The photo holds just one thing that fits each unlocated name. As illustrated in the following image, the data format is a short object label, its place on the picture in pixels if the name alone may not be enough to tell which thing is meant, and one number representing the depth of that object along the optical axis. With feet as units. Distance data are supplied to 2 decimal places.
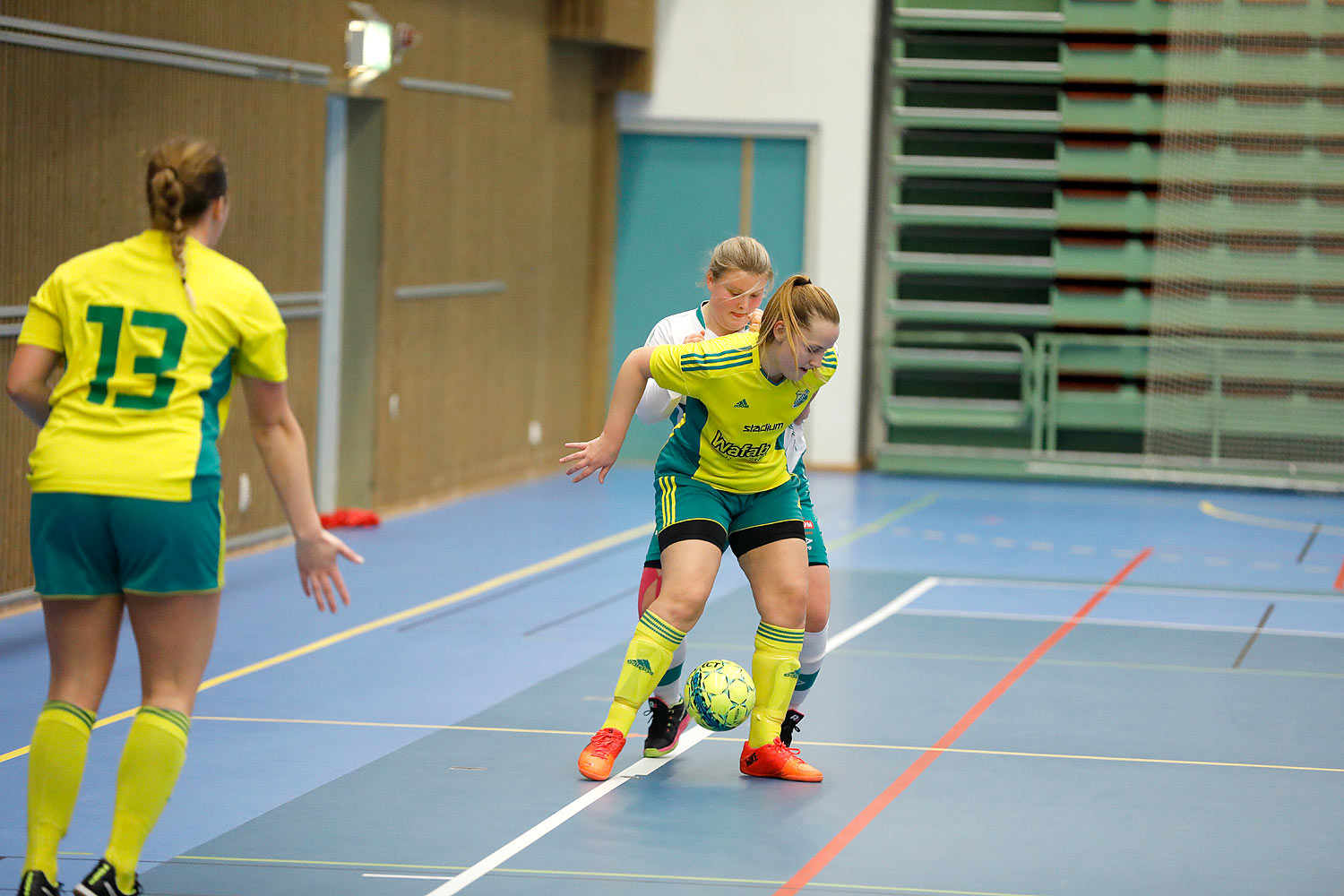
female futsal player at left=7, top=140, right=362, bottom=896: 22.47
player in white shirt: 32.96
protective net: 93.04
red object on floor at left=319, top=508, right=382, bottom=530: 68.74
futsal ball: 32.17
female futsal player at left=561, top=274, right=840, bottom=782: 31.24
